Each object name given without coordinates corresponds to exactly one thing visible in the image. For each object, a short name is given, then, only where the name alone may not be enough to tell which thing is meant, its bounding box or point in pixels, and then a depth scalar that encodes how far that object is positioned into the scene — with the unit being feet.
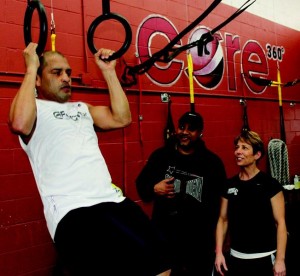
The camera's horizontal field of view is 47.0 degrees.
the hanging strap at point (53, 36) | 6.40
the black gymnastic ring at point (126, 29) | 5.21
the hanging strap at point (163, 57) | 7.90
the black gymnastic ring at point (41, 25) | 4.74
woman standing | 6.27
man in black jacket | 7.46
